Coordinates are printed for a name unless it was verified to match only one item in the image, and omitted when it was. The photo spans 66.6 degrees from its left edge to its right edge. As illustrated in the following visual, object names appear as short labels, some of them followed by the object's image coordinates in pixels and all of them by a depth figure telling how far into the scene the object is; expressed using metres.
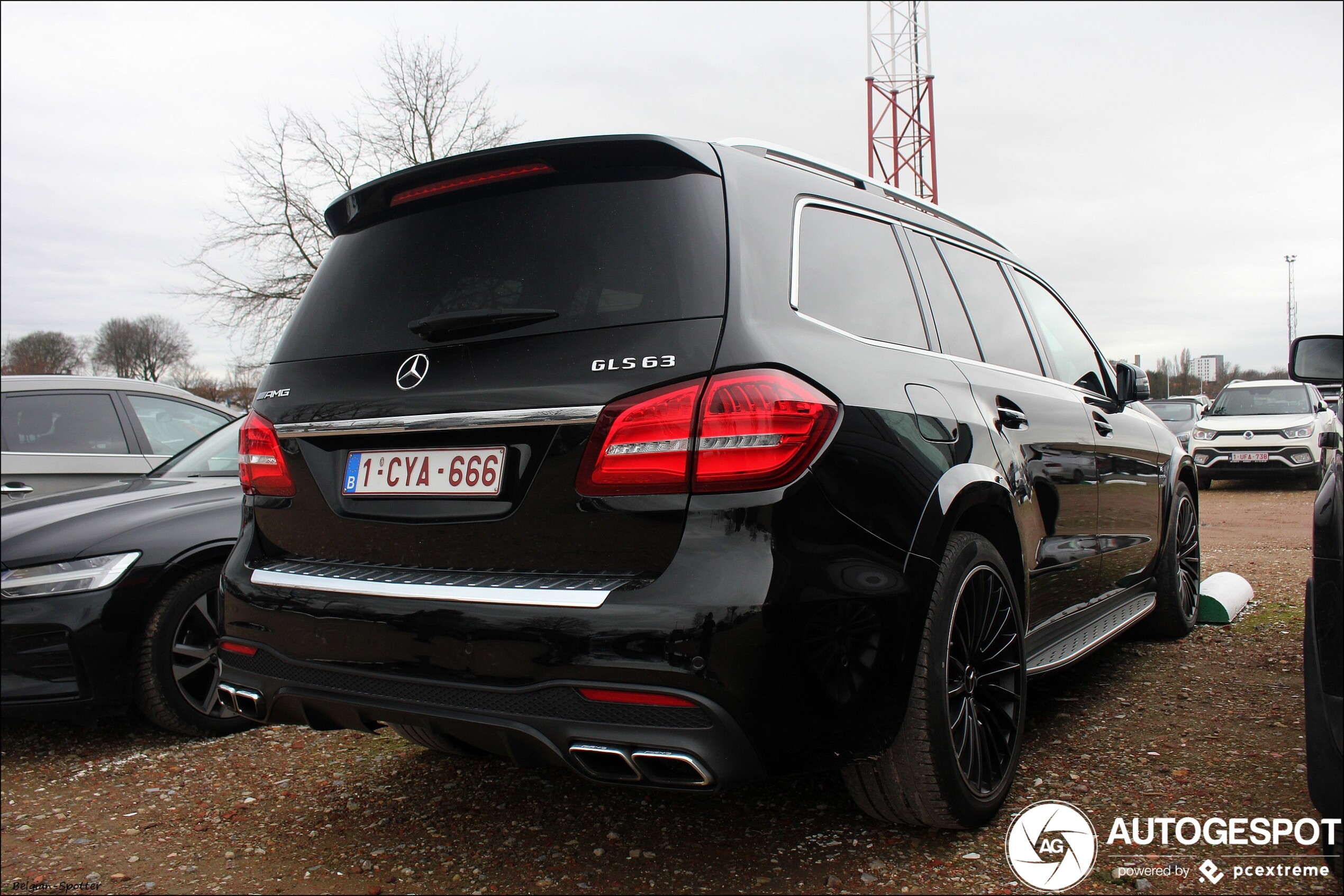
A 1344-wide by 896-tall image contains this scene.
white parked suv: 14.67
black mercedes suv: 2.07
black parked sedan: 3.82
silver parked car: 6.68
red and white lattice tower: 43.03
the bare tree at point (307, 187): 26.88
